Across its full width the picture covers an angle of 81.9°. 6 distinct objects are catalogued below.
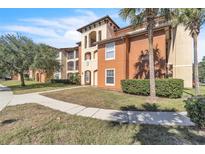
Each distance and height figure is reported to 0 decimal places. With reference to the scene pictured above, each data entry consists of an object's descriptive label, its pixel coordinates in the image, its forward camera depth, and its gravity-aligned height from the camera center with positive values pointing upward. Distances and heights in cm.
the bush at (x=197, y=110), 390 -116
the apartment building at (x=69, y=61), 2593 +352
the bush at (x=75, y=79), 2138 -53
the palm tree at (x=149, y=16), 792 +420
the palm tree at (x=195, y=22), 919 +446
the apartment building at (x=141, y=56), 1144 +215
